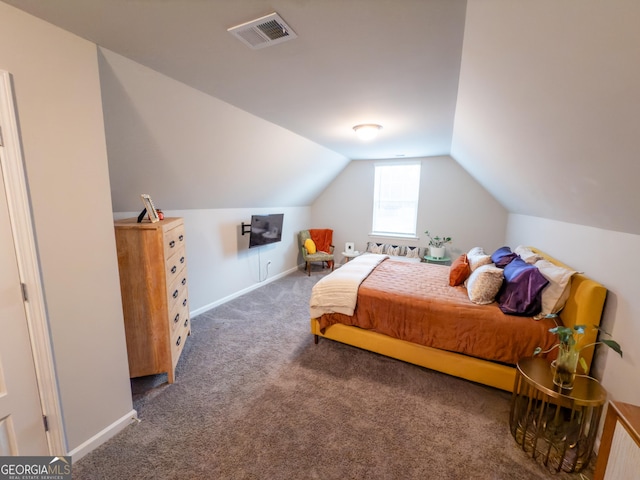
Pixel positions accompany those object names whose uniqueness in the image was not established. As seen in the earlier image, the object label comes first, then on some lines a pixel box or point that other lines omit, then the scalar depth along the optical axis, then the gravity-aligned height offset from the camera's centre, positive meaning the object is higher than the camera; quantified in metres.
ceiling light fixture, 2.96 +0.85
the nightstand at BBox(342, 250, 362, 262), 5.50 -1.13
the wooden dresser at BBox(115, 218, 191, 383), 1.93 -0.76
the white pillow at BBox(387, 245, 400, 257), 5.29 -0.99
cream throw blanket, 2.52 -0.94
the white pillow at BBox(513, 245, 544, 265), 2.46 -0.51
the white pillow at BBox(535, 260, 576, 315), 1.89 -0.63
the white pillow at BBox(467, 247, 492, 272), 2.82 -0.63
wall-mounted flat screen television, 3.99 -0.49
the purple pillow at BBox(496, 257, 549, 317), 1.98 -0.69
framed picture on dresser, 2.11 -0.10
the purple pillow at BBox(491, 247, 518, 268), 2.65 -0.57
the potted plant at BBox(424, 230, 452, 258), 4.82 -0.79
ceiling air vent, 1.29 +0.90
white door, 1.24 -0.87
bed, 1.86 -1.04
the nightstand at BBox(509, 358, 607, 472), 1.43 -1.38
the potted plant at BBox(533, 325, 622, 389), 1.44 -0.88
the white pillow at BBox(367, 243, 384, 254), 5.41 -0.97
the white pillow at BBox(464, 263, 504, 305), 2.22 -0.71
